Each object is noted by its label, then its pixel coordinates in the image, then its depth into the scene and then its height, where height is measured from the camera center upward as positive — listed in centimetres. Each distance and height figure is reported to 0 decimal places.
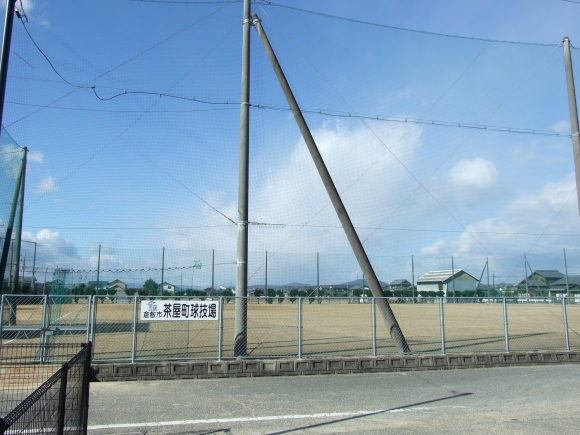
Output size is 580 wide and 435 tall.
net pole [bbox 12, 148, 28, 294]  1850 +205
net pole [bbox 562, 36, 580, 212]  1523 +578
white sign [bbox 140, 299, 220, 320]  1100 -36
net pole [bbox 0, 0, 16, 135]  739 +372
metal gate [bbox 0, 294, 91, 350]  1188 -89
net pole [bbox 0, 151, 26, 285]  1314 +247
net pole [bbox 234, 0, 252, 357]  1187 +227
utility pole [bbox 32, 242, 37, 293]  2689 +118
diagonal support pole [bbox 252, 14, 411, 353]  1355 +324
